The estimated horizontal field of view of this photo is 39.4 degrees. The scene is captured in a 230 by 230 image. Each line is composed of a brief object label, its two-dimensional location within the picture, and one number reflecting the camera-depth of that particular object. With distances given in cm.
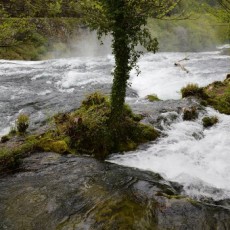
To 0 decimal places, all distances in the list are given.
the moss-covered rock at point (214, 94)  1512
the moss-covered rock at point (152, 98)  1695
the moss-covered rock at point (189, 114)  1332
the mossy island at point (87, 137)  1004
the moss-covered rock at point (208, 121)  1295
